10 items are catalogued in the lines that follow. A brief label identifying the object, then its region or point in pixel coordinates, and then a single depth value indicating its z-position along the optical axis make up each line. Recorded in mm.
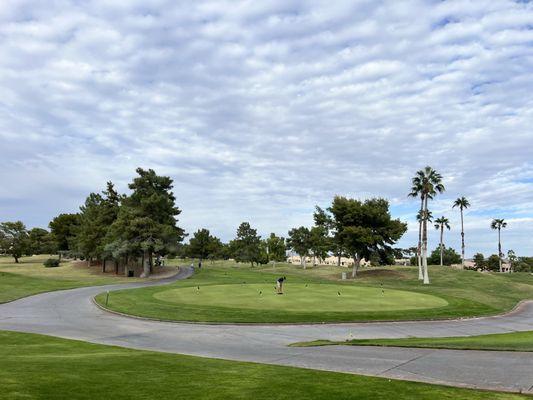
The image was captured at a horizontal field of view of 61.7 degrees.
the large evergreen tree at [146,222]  71000
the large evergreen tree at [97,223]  80250
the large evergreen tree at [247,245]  115562
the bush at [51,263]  93062
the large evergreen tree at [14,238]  103062
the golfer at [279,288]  40238
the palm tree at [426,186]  65250
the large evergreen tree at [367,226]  75688
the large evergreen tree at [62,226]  119562
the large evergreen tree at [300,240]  104812
